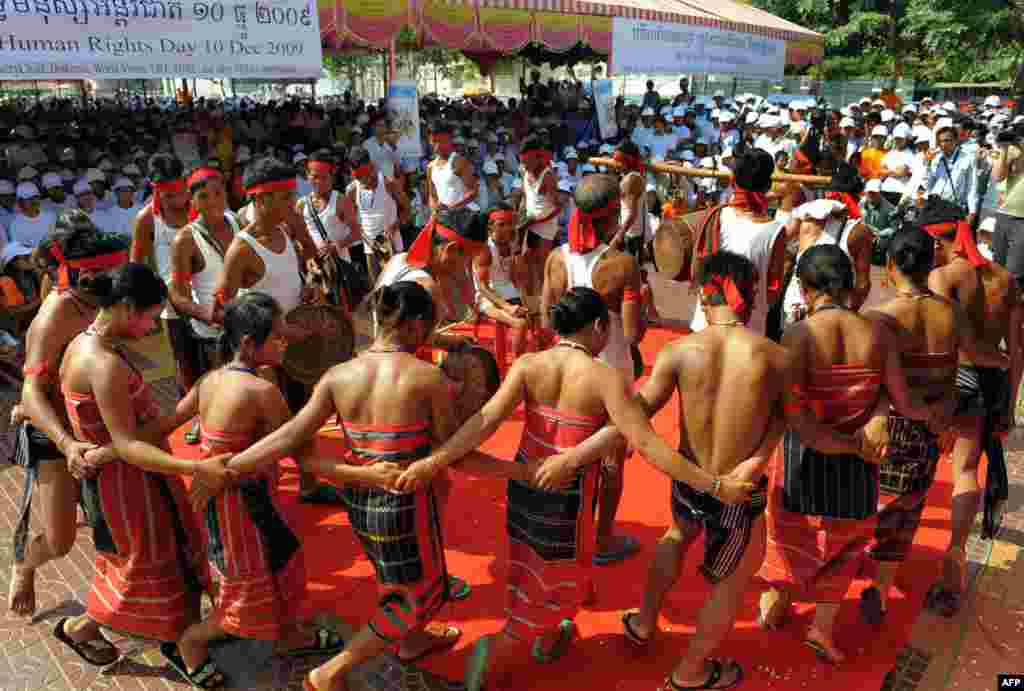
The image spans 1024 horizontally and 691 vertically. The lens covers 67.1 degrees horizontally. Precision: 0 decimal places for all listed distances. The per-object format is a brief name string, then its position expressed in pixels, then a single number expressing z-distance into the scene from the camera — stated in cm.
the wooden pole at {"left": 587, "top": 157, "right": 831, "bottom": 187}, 534
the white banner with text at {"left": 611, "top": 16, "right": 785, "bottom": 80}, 1251
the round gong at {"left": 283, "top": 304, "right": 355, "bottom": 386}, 382
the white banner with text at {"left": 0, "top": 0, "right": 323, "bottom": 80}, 682
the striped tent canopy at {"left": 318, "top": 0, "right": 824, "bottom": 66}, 1047
